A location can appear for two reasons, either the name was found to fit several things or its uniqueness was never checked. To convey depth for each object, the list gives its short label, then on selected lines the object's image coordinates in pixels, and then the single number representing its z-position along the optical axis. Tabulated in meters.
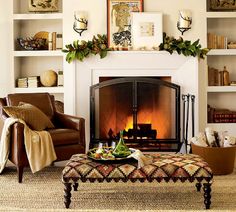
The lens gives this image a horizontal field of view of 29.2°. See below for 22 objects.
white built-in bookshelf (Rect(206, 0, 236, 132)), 6.32
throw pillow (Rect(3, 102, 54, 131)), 4.68
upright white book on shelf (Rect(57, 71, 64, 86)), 6.14
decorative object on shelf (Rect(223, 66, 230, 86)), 6.15
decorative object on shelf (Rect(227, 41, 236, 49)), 6.09
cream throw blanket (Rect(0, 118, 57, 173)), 4.46
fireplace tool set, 5.69
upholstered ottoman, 3.51
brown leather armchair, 4.45
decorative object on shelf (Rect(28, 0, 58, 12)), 6.12
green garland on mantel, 5.68
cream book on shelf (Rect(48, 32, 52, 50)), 6.13
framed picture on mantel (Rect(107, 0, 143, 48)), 5.83
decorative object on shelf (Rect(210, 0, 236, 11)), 6.05
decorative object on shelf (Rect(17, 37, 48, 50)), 6.10
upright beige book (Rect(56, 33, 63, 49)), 6.18
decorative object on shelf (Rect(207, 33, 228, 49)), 6.08
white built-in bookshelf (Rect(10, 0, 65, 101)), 6.07
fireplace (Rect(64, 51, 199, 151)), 5.77
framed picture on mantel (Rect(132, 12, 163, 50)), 5.77
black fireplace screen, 5.73
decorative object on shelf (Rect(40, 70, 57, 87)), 6.14
